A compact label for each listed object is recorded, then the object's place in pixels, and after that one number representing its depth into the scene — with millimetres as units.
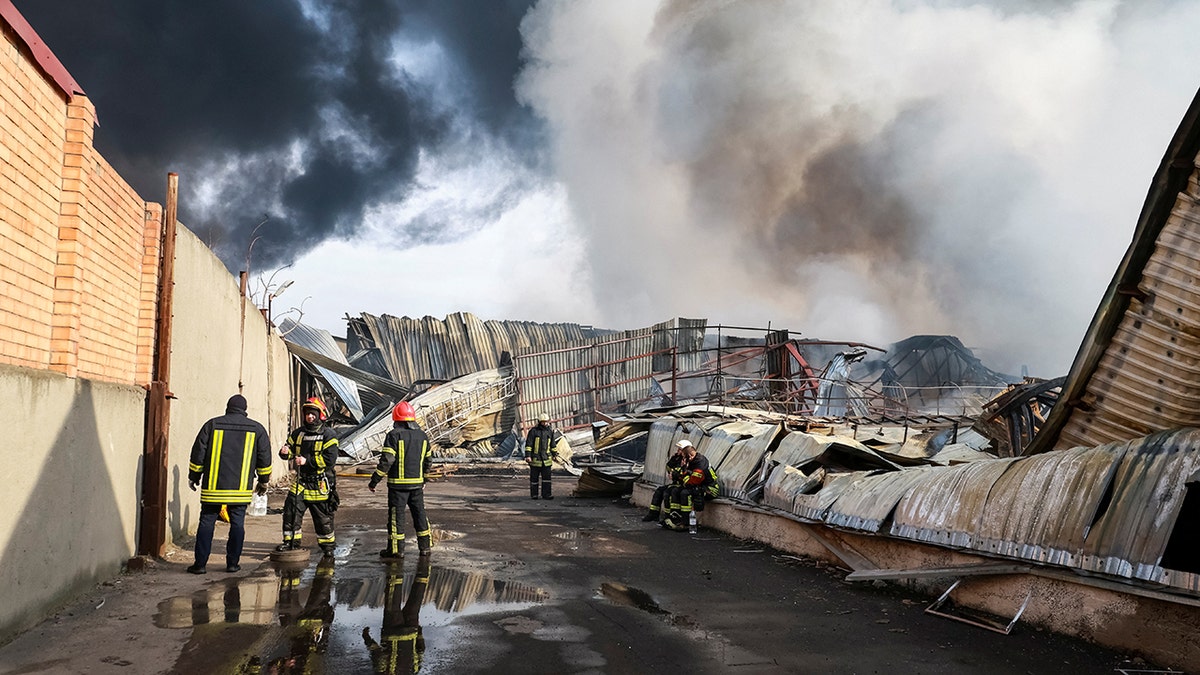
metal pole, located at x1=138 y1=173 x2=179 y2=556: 7734
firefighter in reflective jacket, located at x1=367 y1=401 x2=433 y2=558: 8562
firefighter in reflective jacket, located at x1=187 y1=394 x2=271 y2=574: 7461
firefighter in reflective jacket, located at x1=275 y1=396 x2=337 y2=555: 8391
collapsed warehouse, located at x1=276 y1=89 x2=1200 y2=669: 5102
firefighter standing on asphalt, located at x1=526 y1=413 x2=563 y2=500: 15461
